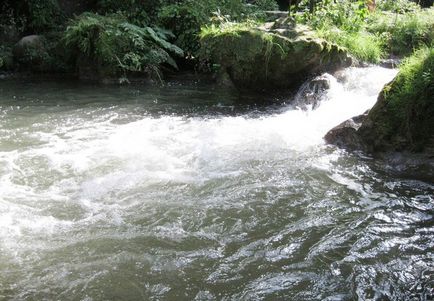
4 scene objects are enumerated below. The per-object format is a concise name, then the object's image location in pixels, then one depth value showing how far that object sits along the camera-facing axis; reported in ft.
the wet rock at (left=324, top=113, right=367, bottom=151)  19.62
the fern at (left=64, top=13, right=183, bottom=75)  34.55
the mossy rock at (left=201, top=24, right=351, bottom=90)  28.35
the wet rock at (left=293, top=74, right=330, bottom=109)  26.66
